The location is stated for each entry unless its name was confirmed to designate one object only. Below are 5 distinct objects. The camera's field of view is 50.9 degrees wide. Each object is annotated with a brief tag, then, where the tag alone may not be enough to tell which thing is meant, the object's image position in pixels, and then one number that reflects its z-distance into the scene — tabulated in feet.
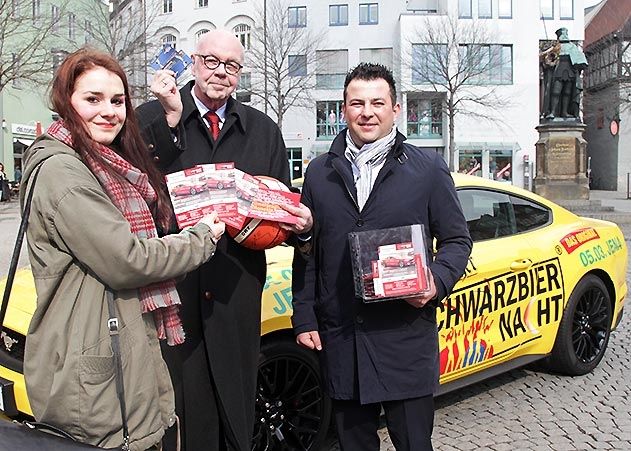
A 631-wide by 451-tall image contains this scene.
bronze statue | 63.16
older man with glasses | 9.13
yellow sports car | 11.69
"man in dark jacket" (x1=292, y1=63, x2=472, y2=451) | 8.77
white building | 143.13
